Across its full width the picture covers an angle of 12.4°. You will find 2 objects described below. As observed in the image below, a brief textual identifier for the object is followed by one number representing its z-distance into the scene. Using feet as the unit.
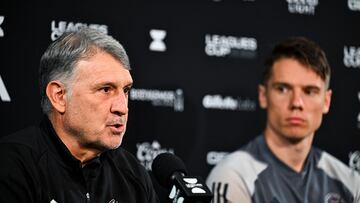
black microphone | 10.51
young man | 12.28
